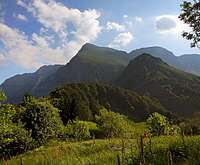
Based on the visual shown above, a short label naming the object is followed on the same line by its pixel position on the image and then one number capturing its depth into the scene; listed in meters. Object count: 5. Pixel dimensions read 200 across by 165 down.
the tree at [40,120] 21.66
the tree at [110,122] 38.09
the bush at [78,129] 30.84
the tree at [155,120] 29.95
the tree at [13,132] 16.54
